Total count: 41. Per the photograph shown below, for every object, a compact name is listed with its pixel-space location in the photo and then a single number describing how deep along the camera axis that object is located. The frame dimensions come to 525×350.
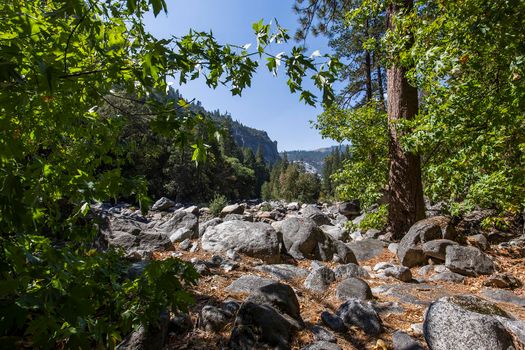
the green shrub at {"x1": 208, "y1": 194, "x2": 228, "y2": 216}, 20.47
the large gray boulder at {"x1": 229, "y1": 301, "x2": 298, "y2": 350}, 2.53
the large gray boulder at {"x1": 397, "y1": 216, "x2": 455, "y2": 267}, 5.96
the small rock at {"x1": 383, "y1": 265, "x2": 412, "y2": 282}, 5.01
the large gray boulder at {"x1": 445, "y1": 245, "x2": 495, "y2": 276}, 5.20
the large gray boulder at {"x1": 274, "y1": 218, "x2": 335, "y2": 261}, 6.18
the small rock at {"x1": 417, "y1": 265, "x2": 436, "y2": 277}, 5.50
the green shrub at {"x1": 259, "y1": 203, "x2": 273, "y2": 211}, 24.37
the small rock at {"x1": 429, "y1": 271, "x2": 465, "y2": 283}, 5.04
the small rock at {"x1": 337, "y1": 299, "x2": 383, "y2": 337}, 3.01
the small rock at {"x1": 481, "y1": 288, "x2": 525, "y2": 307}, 4.09
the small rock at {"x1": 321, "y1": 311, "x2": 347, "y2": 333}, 3.04
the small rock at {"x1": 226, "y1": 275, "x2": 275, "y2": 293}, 3.72
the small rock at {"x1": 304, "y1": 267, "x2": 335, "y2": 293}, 4.28
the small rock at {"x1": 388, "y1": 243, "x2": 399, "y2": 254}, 6.72
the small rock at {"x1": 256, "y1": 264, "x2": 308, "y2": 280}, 4.81
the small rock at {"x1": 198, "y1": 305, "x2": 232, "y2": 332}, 2.84
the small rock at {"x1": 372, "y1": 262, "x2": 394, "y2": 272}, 5.56
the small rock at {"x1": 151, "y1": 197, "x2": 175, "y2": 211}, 21.45
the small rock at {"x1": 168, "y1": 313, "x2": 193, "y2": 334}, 2.80
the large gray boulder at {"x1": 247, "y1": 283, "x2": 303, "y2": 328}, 3.17
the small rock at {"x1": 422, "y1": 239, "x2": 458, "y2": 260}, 5.71
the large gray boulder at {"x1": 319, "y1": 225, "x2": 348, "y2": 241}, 8.61
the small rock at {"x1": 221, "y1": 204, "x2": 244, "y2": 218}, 17.63
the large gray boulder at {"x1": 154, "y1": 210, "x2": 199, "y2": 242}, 7.14
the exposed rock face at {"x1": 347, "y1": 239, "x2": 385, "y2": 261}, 6.61
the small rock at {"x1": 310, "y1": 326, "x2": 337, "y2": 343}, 2.80
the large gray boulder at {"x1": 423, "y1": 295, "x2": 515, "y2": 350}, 2.54
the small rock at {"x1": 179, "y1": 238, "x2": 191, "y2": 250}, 6.38
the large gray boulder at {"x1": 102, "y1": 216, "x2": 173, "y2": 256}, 5.85
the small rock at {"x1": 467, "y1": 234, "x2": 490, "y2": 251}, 6.67
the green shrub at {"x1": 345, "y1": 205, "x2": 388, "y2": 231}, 7.38
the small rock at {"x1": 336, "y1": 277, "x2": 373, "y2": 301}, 3.91
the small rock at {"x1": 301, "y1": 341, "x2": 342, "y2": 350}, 2.53
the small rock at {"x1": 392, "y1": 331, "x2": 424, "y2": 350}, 2.66
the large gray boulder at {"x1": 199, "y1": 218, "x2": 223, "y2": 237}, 7.64
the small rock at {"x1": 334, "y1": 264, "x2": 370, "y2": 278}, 4.80
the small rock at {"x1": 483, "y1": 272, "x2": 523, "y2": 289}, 4.70
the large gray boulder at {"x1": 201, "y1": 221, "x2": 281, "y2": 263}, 5.71
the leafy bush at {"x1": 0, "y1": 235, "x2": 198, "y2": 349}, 0.96
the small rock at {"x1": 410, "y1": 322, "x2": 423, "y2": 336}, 3.01
